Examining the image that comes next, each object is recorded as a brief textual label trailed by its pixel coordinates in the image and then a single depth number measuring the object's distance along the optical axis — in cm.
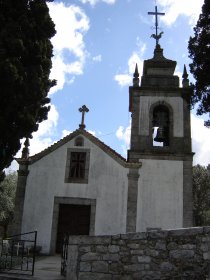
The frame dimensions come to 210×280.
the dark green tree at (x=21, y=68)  1108
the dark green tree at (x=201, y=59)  1327
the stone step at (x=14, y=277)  759
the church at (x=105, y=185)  1540
